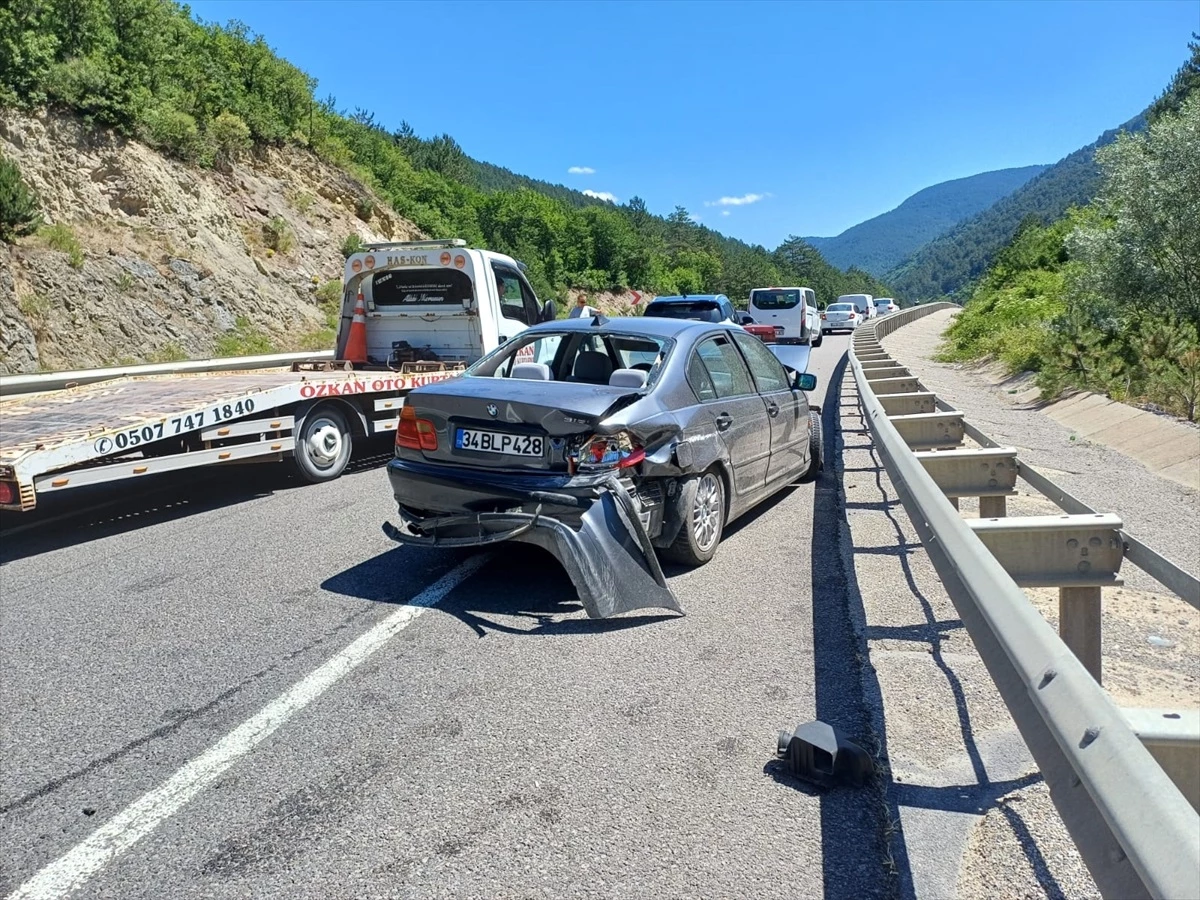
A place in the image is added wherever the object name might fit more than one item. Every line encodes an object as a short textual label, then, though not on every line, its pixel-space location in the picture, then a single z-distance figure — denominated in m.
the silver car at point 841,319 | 42.12
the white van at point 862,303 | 49.42
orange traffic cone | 11.08
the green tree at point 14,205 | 17.27
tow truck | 6.45
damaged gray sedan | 4.75
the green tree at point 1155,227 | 14.05
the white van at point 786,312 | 27.72
